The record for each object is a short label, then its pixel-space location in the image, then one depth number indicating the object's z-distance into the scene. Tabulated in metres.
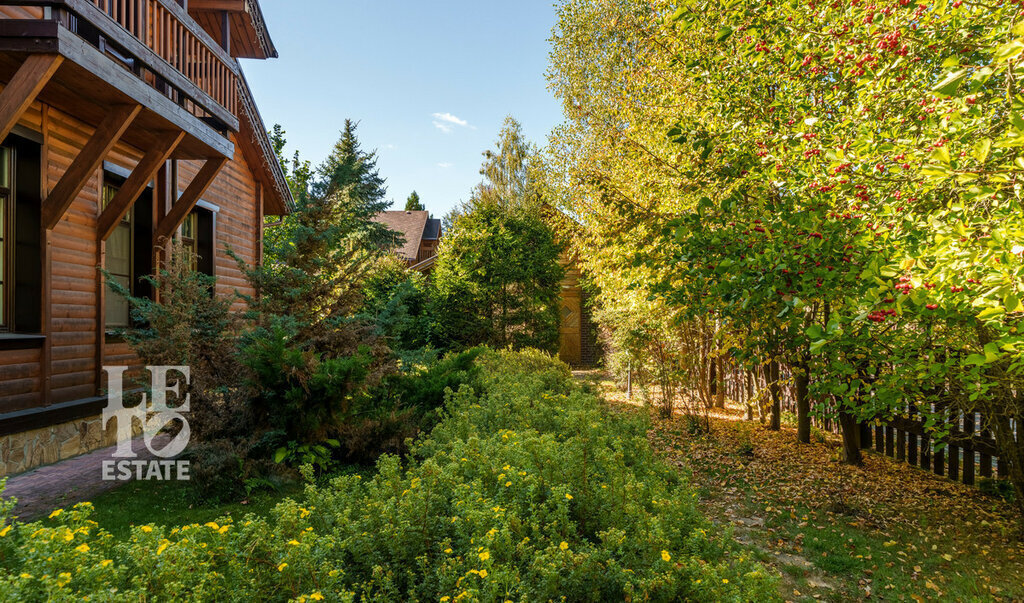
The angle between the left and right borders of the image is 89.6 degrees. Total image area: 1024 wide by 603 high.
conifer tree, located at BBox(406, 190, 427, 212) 51.47
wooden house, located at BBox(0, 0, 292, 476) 4.35
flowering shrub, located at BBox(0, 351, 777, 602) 1.71
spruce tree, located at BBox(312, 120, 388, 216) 20.72
